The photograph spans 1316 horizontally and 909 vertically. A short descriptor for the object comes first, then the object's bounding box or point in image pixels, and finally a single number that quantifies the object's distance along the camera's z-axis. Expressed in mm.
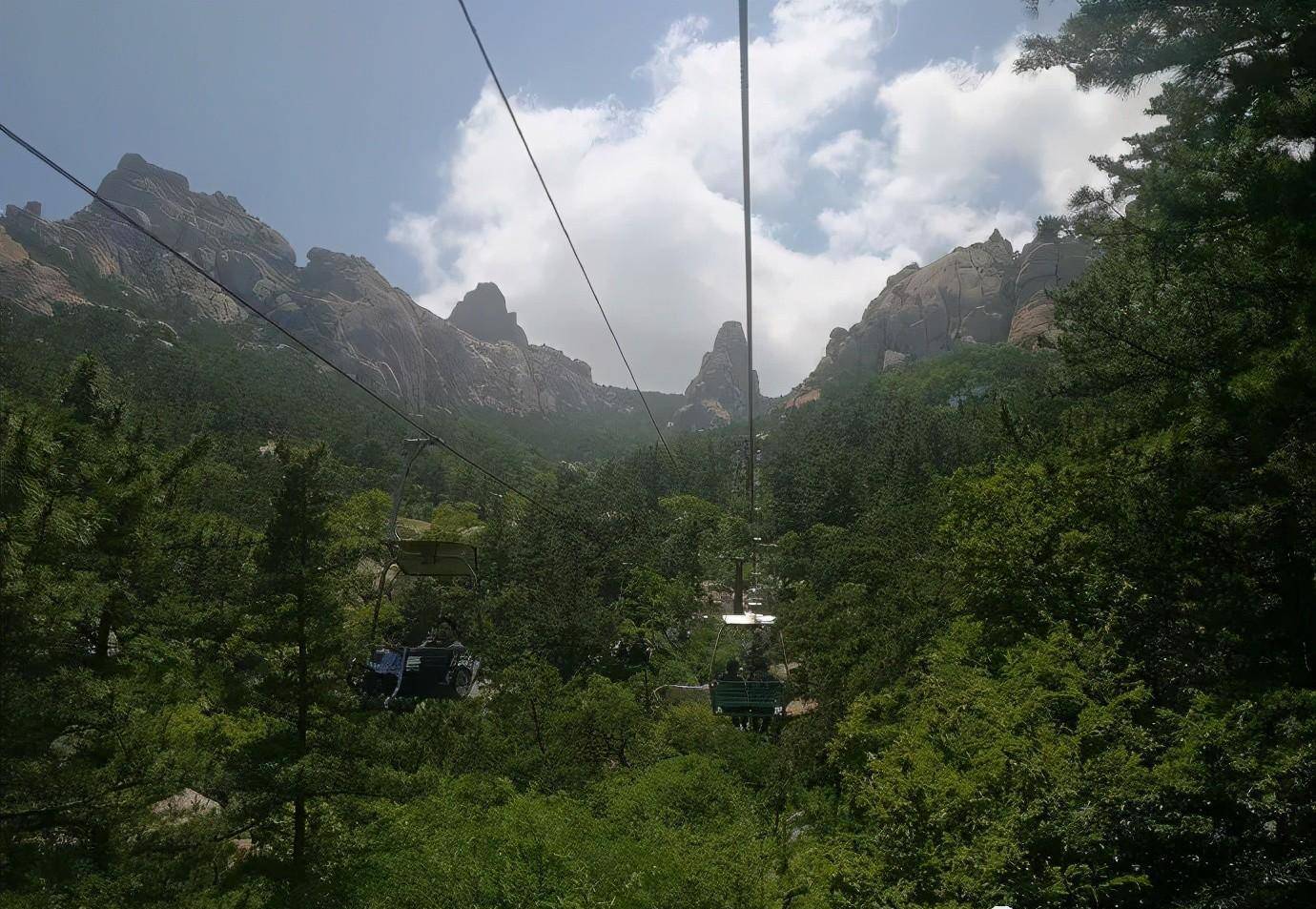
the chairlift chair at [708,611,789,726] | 17125
